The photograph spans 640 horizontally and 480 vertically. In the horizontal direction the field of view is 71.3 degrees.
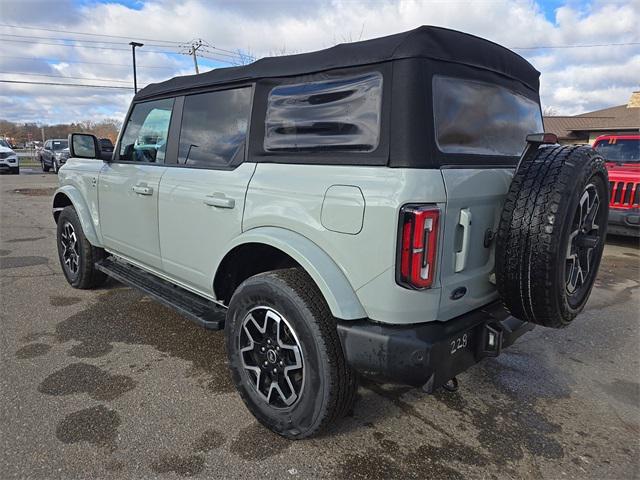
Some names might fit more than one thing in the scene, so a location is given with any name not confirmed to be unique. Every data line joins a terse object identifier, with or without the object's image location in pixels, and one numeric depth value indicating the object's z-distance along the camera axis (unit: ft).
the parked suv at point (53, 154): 75.92
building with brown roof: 82.43
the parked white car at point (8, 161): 69.92
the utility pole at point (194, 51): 124.93
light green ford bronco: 6.58
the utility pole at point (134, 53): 106.11
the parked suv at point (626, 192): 23.48
